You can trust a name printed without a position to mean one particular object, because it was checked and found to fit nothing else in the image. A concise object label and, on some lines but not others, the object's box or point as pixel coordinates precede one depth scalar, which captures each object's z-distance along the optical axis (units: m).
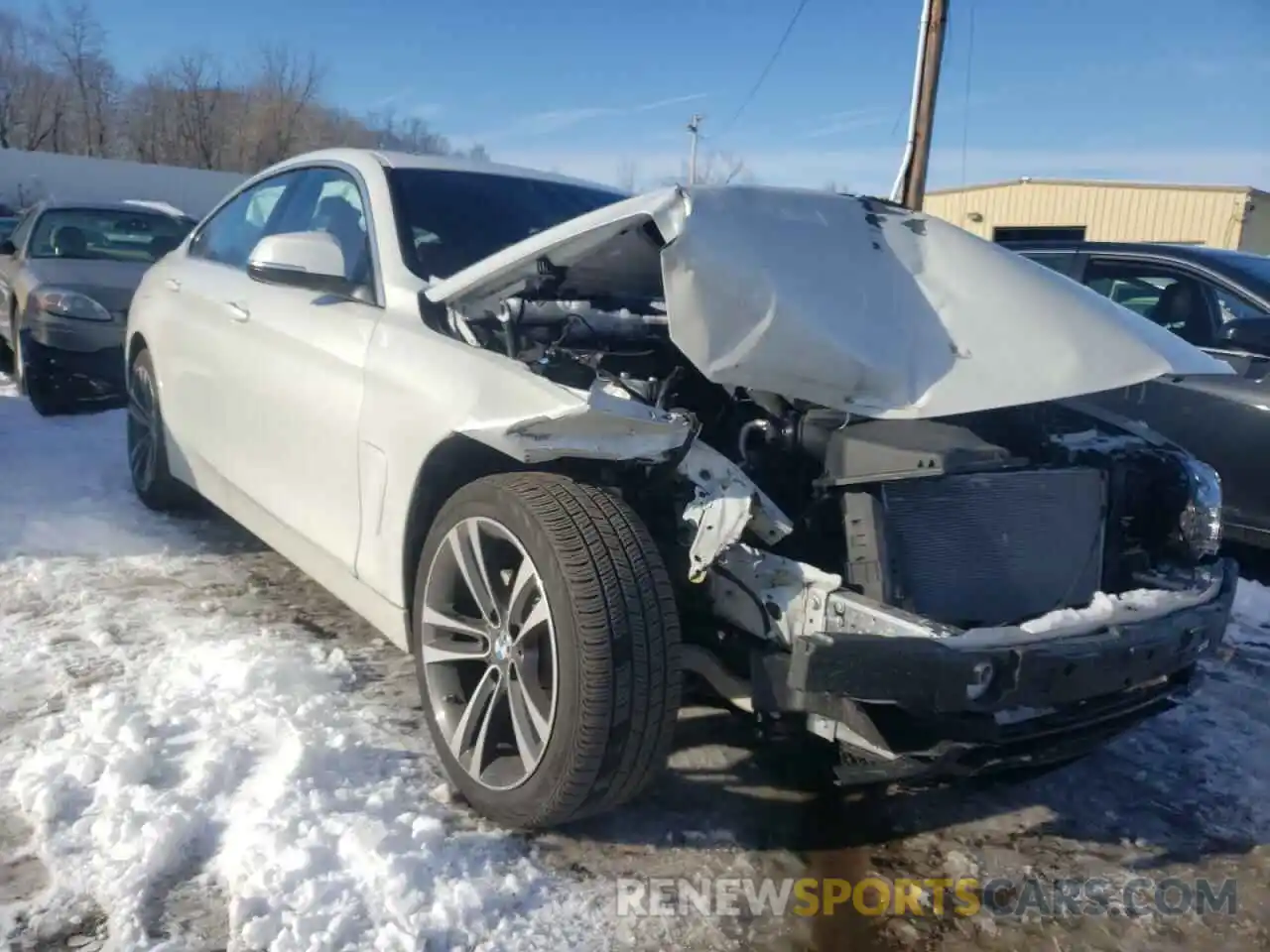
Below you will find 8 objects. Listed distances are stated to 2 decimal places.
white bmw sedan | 2.39
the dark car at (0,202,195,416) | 7.32
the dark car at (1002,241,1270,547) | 5.00
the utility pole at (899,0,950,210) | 11.61
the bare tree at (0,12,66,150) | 62.56
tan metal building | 26.48
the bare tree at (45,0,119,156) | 64.25
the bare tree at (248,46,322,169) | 60.62
